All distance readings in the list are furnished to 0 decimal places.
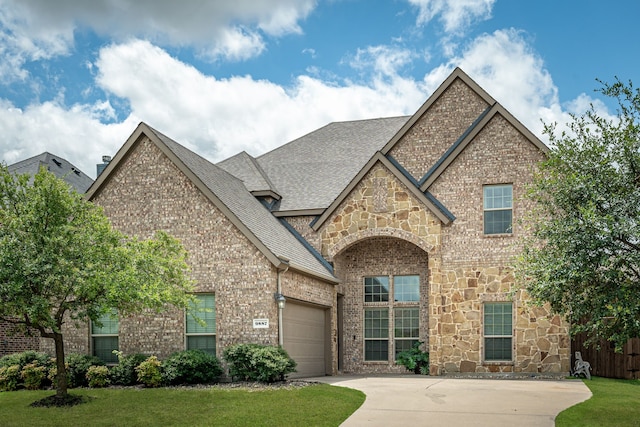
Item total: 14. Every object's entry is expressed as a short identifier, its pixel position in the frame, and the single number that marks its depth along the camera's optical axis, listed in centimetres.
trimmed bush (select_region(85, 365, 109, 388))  1823
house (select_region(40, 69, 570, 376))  1962
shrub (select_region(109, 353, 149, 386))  1844
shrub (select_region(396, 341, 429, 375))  2327
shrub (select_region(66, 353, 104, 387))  1876
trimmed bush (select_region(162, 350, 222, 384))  1791
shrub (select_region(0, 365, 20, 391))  1848
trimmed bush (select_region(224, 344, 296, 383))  1756
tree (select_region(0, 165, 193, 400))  1429
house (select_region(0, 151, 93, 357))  2311
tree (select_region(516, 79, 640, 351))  1228
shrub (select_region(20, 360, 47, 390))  1830
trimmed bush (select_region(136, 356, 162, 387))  1781
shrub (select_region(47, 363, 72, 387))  1830
